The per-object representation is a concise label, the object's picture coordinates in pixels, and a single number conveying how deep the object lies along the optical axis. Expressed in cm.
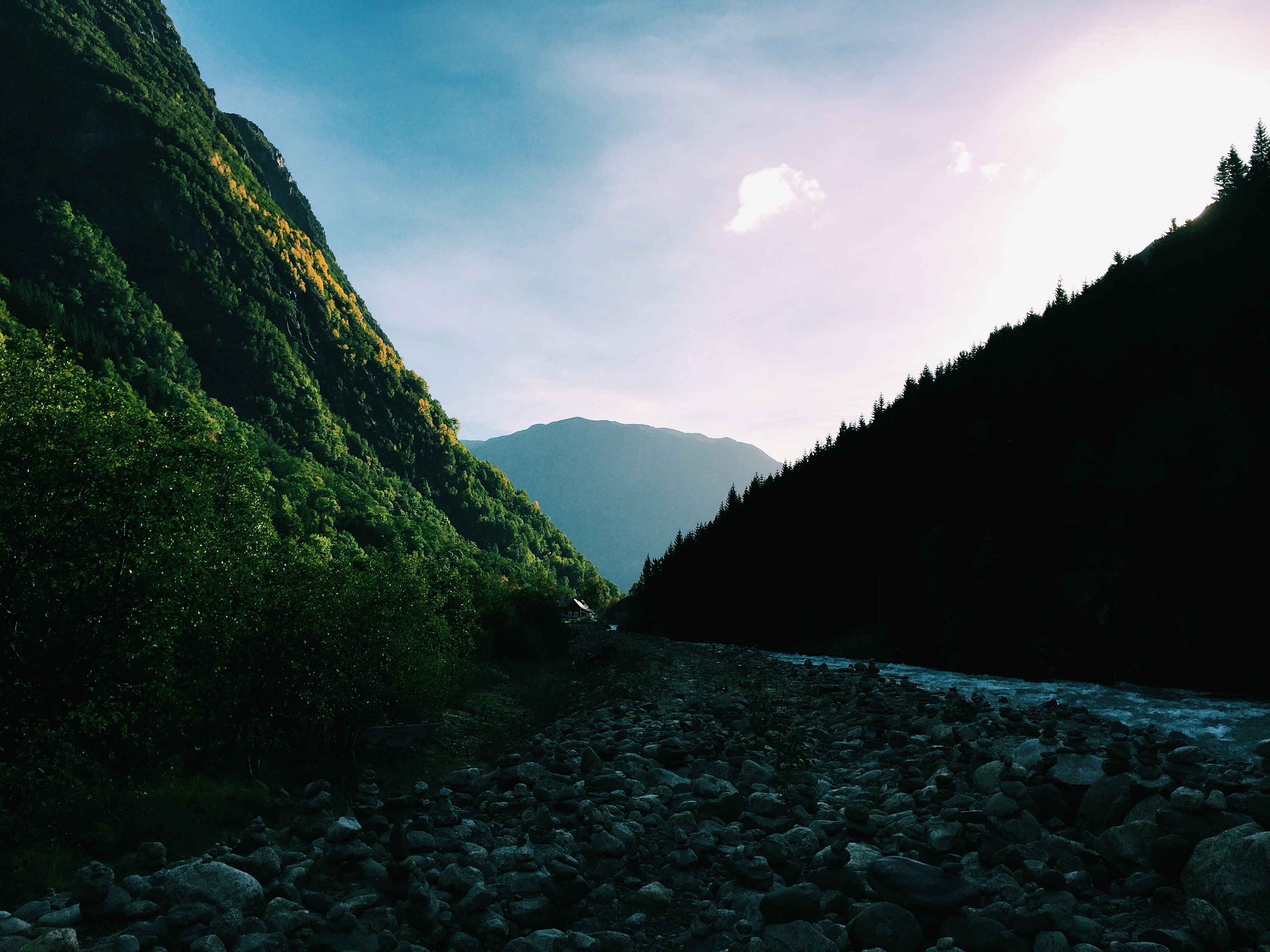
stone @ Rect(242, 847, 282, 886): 944
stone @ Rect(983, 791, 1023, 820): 1031
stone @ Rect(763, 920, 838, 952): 746
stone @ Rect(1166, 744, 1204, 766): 1212
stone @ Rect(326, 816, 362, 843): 1045
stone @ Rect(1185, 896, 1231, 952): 661
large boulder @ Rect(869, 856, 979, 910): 787
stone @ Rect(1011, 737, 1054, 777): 1220
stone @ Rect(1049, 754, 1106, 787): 1088
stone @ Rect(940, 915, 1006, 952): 704
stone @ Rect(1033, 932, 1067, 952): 678
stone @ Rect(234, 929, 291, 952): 732
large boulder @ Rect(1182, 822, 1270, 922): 677
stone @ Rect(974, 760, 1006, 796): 1191
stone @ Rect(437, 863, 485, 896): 955
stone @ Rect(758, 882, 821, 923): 804
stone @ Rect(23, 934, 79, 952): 680
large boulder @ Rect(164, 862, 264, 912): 839
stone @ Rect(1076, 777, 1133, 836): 938
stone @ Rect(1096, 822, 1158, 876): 837
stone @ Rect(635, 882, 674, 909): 939
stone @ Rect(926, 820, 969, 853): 991
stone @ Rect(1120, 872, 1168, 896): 782
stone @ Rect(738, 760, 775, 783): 1452
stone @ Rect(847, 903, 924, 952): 730
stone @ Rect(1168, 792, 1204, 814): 845
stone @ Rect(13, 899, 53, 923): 816
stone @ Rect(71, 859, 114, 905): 793
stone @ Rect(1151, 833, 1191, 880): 787
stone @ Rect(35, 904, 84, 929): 773
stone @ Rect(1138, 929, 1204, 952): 653
